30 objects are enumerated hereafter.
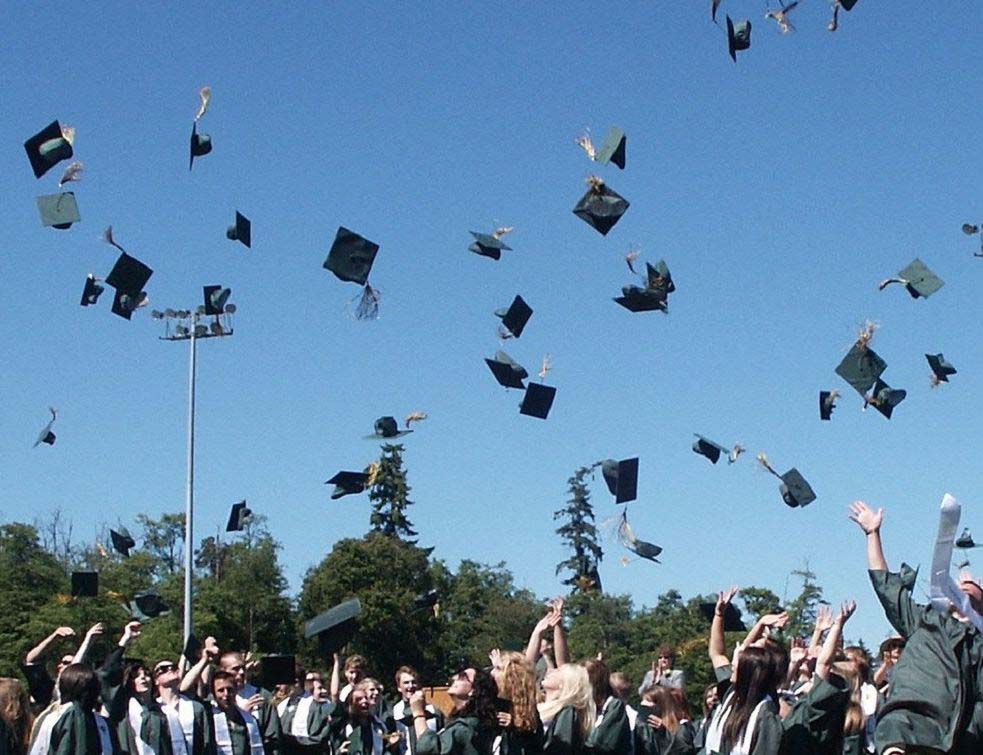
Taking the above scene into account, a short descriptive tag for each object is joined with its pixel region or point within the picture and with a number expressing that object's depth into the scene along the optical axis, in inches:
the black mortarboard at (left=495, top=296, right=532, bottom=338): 573.9
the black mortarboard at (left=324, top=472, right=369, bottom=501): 577.6
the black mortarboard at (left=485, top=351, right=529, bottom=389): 569.0
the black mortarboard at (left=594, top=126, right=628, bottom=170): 497.0
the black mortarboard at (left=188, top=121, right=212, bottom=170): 509.7
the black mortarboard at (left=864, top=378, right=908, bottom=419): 529.7
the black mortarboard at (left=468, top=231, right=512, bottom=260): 524.7
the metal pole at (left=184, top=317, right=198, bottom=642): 1189.1
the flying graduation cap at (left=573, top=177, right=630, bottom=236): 499.2
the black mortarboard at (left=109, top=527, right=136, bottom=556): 694.1
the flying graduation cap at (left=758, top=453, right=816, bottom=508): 532.7
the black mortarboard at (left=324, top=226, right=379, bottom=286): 510.3
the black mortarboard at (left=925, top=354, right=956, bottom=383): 569.3
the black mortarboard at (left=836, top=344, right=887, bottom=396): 519.2
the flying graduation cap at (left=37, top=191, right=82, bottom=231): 512.4
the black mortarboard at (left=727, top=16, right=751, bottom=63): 497.0
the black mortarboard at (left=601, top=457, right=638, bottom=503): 544.7
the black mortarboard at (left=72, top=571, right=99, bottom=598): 517.3
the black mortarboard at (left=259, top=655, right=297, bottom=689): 430.9
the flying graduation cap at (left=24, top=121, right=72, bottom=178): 501.4
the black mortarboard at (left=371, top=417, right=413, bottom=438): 551.2
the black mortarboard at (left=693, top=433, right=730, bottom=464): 588.4
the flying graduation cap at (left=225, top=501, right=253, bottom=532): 688.4
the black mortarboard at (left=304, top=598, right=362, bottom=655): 435.2
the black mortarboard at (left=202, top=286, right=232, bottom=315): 686.5
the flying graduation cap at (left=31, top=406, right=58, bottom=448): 632.4
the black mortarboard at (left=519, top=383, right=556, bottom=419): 568.1
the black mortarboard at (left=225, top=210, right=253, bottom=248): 560.4
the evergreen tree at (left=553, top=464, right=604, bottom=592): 2918.3
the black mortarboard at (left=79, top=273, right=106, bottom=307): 584.1
